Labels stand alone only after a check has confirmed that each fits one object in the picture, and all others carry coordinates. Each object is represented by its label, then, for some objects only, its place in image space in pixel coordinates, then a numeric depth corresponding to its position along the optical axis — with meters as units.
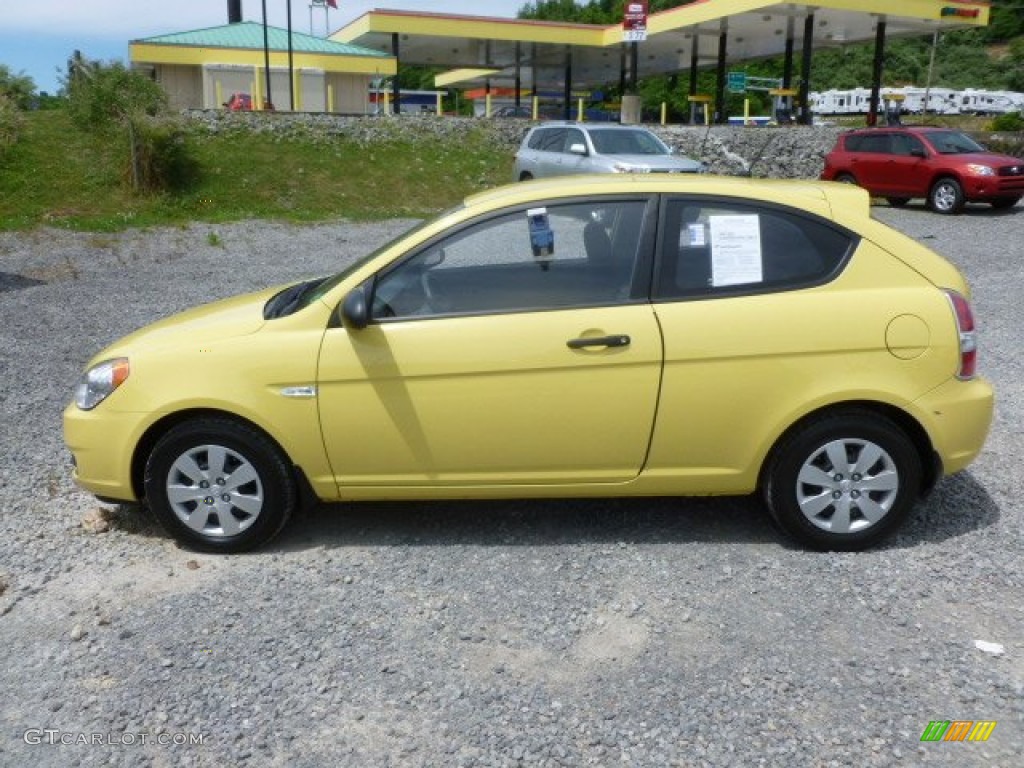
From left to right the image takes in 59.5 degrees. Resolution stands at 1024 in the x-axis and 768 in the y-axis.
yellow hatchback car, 3.96
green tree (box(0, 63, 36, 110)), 24.02
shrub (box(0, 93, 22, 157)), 19.02
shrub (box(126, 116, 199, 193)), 19.64
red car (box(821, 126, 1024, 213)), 17.52
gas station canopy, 29.62
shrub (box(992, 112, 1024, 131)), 38.84
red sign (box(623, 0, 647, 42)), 26.00
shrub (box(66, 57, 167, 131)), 19.97
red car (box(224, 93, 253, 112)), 32.22
